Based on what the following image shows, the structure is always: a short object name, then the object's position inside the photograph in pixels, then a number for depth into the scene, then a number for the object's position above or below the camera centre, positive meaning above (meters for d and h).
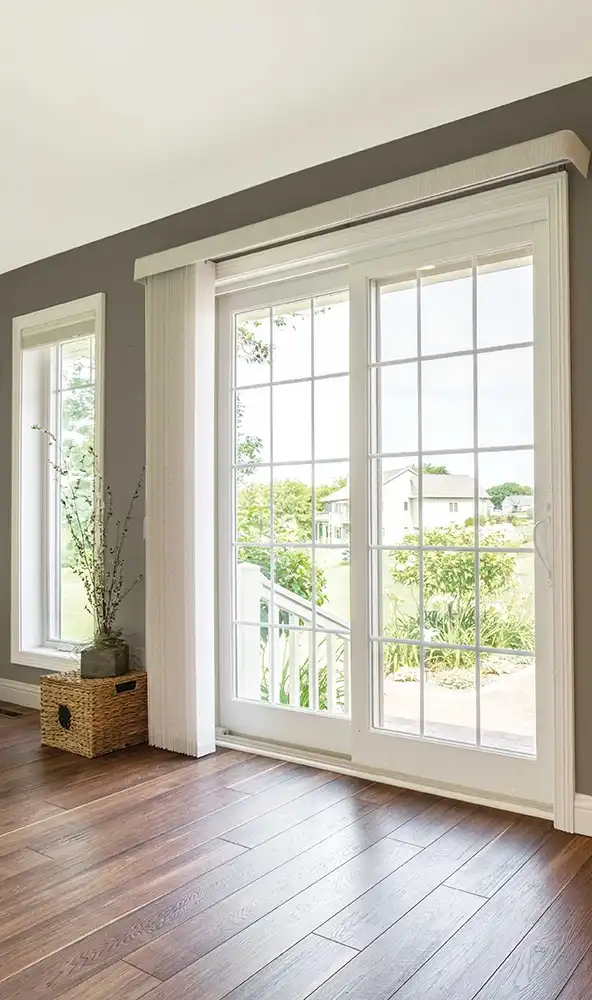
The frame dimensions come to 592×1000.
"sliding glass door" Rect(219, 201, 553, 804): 2.96 +0.00
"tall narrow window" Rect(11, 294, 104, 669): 4.68 +0.24
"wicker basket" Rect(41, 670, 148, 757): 3.69 -0.92
